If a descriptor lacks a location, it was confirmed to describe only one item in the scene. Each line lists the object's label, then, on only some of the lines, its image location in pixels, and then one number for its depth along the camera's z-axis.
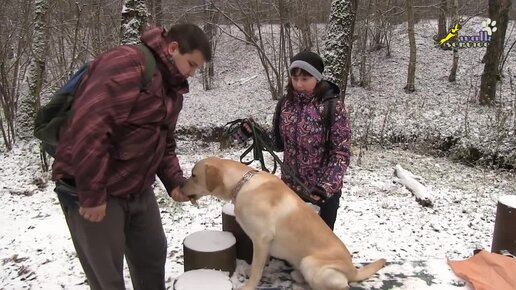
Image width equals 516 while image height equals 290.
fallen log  5.66
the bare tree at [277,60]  12.38
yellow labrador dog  2.48
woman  2.84
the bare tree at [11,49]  7.96
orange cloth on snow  2.65
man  1.80
